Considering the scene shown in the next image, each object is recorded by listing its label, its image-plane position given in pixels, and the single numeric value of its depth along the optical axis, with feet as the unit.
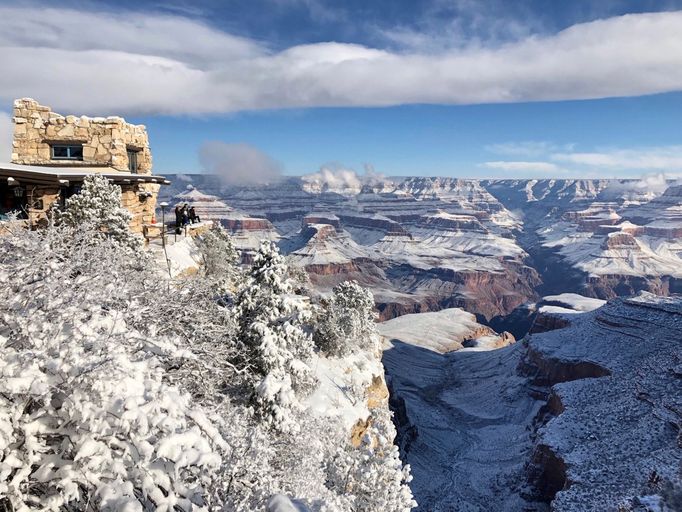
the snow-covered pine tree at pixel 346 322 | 112.78
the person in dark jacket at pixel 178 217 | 111.49
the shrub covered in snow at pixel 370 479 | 62.85
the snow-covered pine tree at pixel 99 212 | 65.00
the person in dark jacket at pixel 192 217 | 122.97
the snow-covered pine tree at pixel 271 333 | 59.36
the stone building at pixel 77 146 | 89.61
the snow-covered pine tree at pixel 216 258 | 103.91
